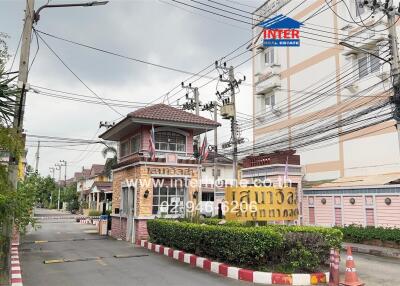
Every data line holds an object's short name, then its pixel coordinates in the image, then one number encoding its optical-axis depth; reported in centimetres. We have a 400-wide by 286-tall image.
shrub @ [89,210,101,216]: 4291
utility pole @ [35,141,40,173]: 5715
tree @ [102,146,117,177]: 3988
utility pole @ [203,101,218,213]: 2395
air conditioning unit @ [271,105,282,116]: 2847
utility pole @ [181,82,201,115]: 2547
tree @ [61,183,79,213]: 6385
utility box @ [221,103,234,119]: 2191
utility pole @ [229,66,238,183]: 2134
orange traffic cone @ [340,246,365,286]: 851
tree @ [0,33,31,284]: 747
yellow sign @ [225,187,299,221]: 1098
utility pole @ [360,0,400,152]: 1261
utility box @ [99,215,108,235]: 2197
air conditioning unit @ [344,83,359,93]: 2253
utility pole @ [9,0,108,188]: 866
